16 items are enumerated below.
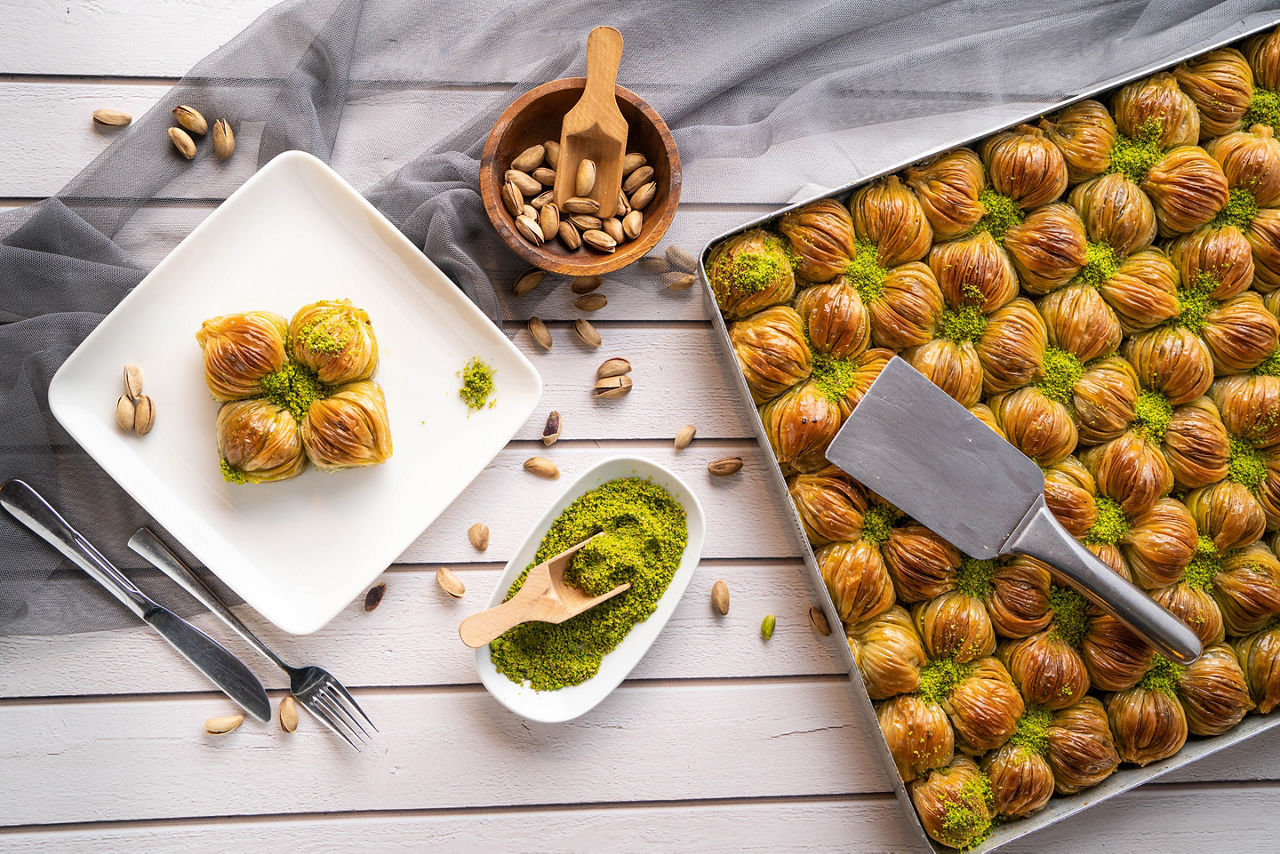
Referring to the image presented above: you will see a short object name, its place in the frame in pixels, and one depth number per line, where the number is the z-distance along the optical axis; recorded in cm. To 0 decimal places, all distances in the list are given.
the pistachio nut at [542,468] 102
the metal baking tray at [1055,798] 97
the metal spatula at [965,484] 96
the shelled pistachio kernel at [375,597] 101
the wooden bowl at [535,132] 98
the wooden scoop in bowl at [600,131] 97
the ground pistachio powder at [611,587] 99
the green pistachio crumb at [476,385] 100
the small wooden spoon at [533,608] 97
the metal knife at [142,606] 98
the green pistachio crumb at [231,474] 96
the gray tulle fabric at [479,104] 99
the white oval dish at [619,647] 99
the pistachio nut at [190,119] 100
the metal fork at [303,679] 99
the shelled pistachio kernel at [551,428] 102
